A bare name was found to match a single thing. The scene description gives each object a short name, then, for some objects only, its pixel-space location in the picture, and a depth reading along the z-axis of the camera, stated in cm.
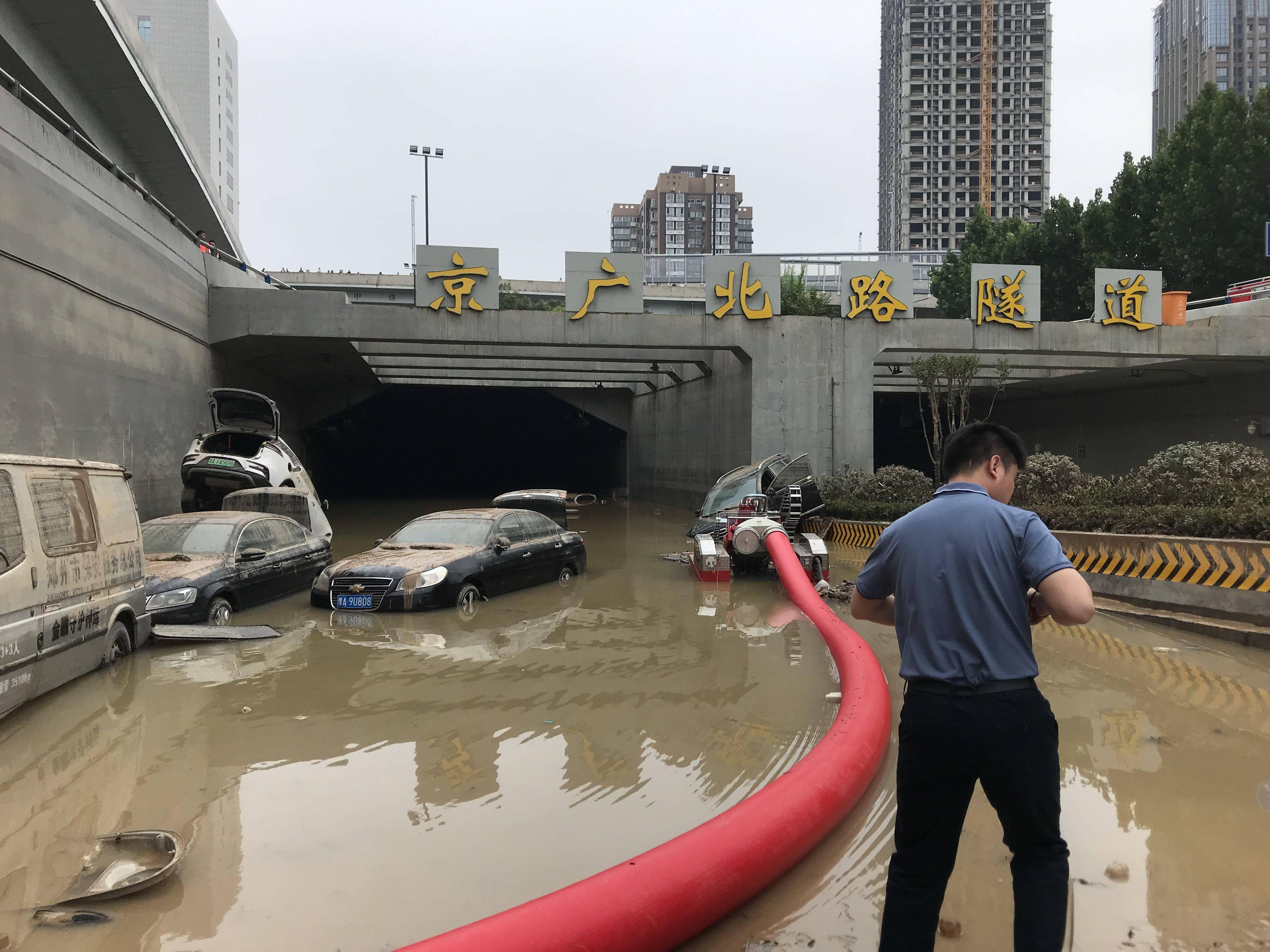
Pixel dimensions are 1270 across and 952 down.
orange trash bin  2514
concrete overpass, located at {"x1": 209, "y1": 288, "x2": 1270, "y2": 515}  2273
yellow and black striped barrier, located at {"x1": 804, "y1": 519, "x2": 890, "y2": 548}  1891
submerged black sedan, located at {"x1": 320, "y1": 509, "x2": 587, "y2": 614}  1046
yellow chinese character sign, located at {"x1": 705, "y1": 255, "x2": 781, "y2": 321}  2377
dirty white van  600
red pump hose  295
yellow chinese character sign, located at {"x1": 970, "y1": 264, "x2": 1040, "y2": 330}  2442
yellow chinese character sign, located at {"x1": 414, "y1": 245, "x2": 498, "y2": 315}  2262
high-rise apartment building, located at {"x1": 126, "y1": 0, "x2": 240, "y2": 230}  7238
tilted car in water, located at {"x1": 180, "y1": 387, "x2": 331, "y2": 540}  1656
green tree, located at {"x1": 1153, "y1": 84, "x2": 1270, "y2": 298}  3588
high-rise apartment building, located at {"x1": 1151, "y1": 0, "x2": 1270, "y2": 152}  13438
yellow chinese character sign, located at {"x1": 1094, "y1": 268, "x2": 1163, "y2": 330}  2459
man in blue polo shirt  273
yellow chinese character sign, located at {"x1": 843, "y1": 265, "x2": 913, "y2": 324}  2431
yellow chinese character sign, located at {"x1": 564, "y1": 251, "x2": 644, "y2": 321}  2284
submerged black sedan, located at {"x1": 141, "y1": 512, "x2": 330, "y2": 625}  931
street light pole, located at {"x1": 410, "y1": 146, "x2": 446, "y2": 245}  6138
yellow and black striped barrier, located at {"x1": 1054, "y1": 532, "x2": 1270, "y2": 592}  963
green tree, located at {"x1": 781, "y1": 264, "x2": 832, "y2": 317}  5141
